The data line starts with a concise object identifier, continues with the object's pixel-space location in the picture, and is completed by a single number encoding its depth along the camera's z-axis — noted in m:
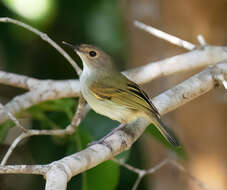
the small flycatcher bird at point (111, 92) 6.51
